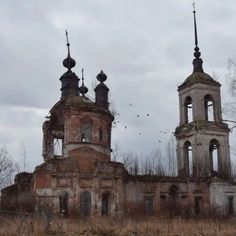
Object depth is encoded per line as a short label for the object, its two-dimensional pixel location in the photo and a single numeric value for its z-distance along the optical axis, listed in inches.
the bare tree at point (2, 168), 1625.5
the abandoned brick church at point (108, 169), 1117.7
